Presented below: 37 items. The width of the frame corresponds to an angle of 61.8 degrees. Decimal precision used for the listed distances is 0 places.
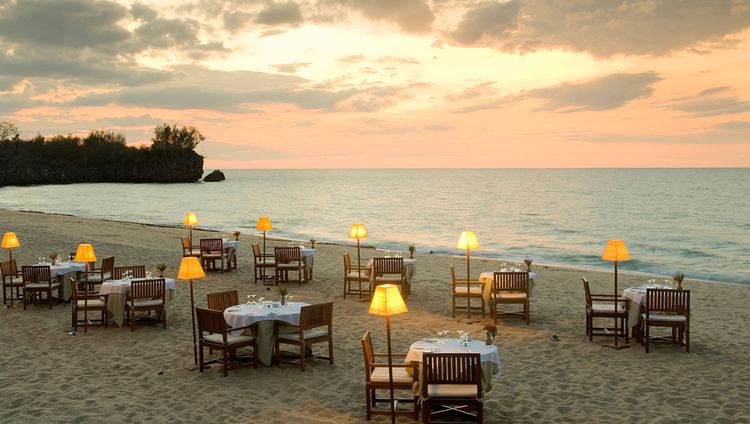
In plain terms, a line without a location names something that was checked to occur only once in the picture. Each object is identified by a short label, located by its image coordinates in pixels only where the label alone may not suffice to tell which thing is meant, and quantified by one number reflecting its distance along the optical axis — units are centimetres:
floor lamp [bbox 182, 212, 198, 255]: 2052
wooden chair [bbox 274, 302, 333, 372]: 995
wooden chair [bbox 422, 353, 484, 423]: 723
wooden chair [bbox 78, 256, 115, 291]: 1576
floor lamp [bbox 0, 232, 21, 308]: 1560
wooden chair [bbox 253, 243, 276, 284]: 1886
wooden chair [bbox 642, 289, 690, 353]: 1082
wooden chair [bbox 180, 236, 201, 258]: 2075
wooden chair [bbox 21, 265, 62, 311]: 1474
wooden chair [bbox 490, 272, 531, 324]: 1318
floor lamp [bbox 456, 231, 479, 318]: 1360
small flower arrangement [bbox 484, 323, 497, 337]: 792
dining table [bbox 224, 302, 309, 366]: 1023
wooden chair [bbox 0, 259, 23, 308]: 1508
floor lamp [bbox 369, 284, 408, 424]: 711
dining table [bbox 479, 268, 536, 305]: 1384
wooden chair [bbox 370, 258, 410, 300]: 1580
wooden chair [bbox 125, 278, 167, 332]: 1269
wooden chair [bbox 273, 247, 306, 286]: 1817
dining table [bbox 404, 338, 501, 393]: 771
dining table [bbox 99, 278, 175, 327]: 1298
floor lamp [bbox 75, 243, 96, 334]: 1256
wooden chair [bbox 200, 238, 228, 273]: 2036
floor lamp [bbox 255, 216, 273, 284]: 1886
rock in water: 18488
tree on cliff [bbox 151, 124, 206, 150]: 16325
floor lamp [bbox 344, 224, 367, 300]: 1639
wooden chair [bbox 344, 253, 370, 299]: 1611
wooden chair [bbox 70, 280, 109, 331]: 1277
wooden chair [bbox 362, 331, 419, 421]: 770
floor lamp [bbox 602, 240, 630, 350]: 1133
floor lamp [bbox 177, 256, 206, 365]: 973
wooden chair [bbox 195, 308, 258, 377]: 966
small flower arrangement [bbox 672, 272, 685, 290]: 1152
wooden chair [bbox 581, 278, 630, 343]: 1170
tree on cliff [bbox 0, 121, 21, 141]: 15500
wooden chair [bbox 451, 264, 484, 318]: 1380
